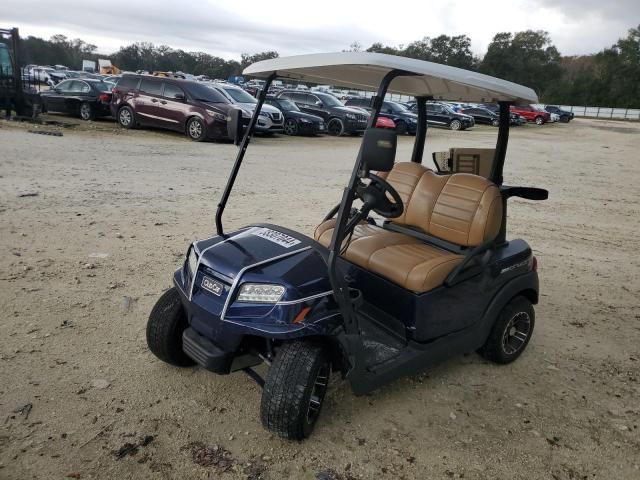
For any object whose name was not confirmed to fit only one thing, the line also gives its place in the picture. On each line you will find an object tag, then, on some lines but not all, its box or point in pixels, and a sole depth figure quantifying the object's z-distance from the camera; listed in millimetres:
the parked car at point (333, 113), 18094
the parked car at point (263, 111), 14359
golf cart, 2496
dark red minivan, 12797
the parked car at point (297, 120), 16266
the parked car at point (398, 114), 20531
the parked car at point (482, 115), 30859
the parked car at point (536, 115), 35938
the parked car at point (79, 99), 15266
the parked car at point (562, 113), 41062
